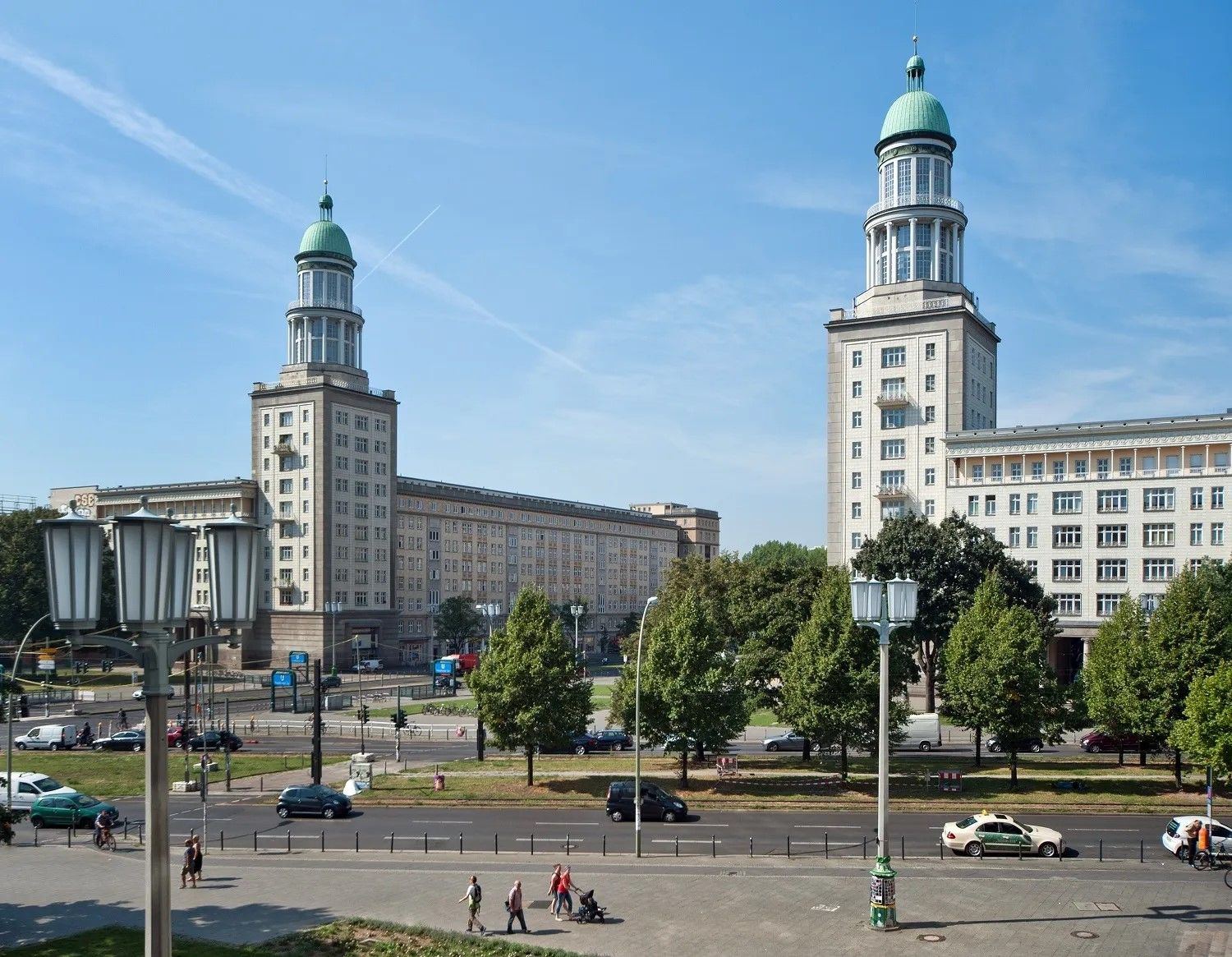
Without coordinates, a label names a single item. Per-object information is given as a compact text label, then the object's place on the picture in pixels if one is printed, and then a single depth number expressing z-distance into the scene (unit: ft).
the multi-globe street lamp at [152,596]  32.83
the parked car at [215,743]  207.41
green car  139.23
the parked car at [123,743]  211.82
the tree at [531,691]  161.07
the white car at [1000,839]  115.65
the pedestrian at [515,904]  87.04
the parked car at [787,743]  201.05
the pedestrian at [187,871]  103.19
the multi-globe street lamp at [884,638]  86.79
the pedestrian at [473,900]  86.48
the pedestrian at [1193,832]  111.34
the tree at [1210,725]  124.26
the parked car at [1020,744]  158.93
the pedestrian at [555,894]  91.20
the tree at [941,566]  216.95
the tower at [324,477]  368.27
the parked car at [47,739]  213.46
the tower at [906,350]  283.79
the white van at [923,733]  199.31
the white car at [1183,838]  111.04
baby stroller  89.92
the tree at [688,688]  156.46
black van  139.13
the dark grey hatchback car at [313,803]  144.66
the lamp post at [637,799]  116.37
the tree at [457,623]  414.21
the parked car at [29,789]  144.36
